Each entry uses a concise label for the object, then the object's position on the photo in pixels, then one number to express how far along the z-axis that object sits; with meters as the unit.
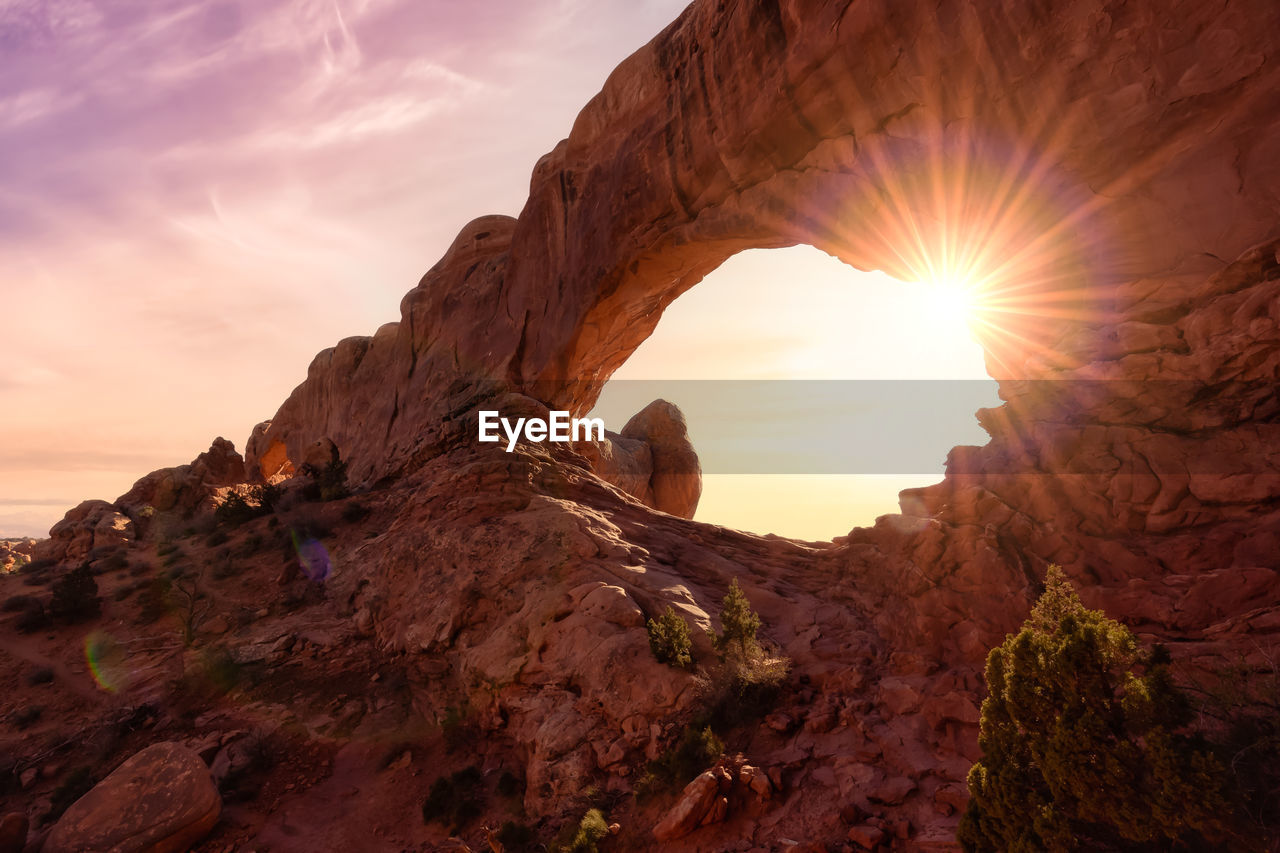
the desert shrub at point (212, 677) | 16.97
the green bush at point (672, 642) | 13.07
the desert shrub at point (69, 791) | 13.63
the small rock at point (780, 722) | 11.45
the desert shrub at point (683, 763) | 10.86
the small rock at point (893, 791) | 9.27
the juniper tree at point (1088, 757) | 6.09
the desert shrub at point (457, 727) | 14.86
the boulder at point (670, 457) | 44.59
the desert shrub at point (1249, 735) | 5.97
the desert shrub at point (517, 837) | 11.12
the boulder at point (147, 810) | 11.47
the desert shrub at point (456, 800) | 12.55
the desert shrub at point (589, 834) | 10.17
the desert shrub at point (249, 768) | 13.63
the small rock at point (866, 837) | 8.46
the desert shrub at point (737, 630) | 12.99
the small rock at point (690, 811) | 9.70
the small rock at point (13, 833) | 12.00
